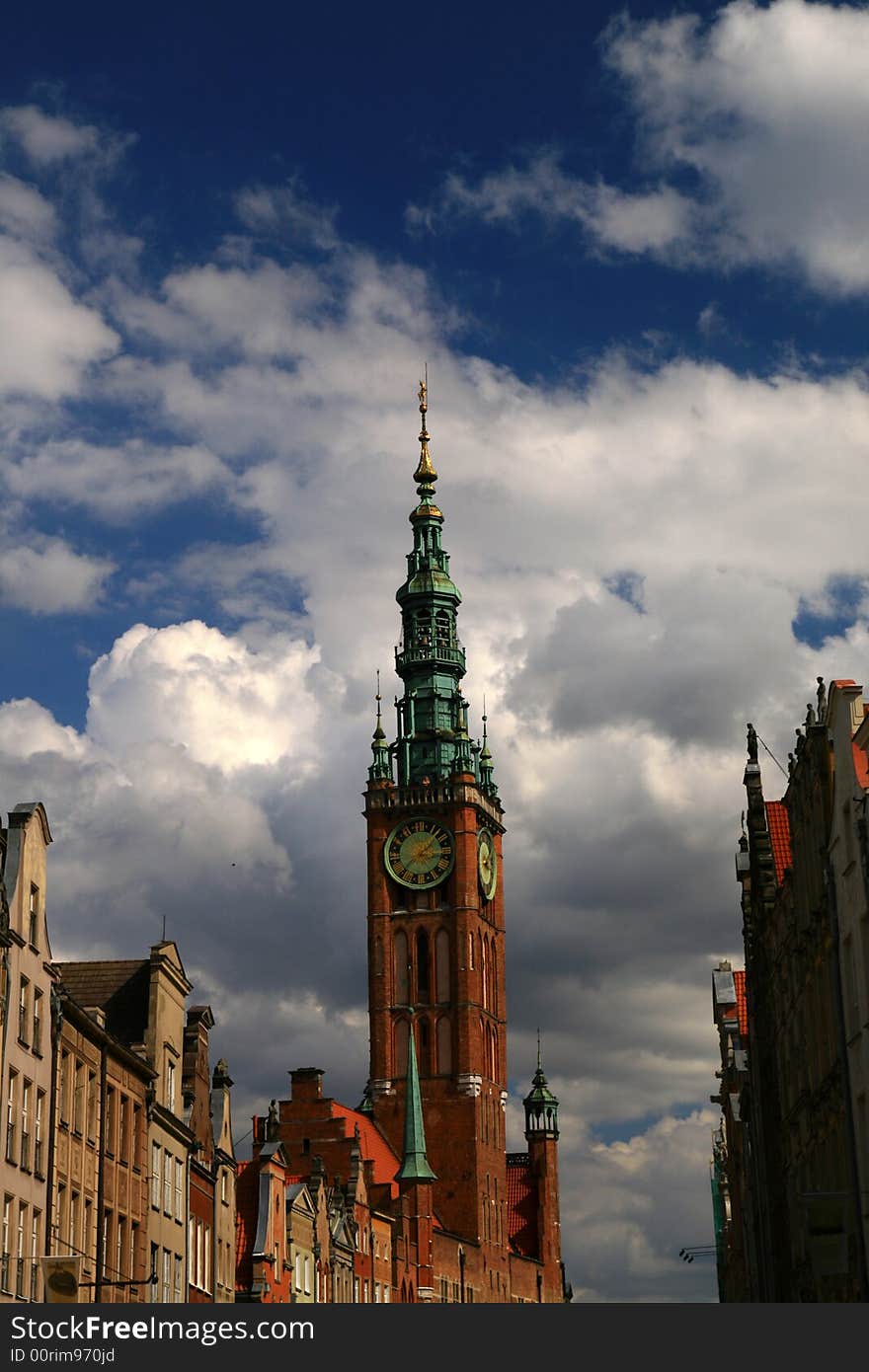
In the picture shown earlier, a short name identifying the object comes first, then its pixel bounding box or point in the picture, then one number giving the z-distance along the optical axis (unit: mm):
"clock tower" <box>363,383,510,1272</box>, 137875
